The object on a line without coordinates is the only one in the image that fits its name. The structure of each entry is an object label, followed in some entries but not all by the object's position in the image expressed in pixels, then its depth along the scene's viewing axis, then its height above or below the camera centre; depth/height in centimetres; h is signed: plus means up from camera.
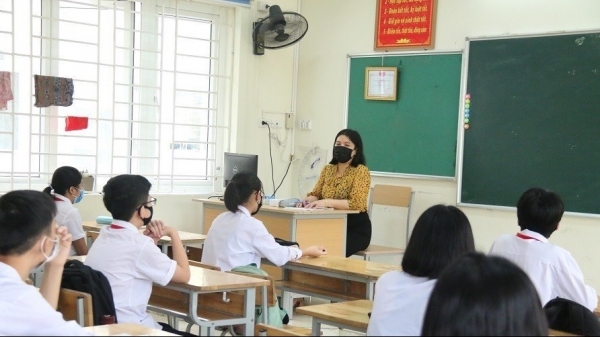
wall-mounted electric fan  738 +93
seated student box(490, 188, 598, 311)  320 -50
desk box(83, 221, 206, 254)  534 -84
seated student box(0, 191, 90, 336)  209 -46
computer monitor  646 -35
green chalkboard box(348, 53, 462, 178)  680 +13
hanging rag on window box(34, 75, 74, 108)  641 +20
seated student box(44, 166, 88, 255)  484 -54
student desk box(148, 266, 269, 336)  337 -82
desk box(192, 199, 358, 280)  589 -79
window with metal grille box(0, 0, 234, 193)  641 +27
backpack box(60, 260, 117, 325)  297 -66
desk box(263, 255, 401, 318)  393 -86
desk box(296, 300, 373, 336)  291 -74
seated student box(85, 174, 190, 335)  325 -59
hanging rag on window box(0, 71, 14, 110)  625 +19
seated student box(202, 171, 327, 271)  428 -64
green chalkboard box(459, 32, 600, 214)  588 +13
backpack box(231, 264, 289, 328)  386 -95
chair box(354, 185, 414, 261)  696 -63
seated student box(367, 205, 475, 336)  229 -41
